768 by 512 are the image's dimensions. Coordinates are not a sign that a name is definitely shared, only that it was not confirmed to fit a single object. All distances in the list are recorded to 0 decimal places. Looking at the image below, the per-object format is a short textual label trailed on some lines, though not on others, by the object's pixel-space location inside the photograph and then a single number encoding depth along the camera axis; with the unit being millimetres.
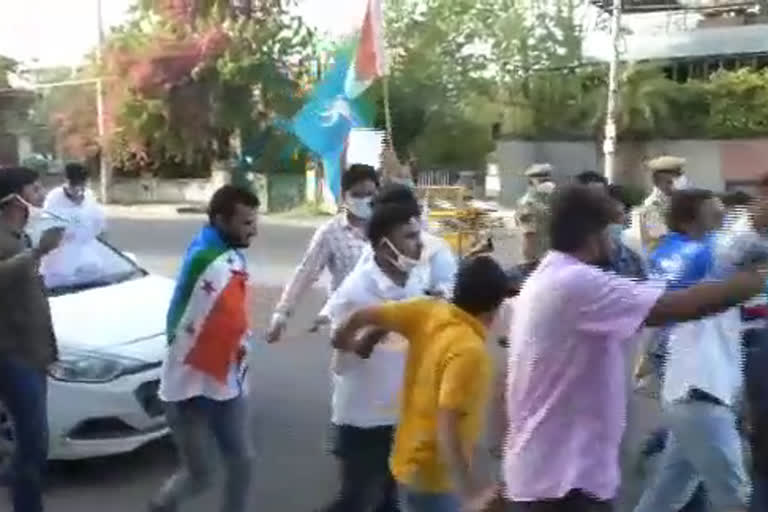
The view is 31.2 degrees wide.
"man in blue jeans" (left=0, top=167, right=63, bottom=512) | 5547
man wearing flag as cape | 5551
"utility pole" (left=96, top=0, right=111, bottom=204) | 40406
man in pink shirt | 3562
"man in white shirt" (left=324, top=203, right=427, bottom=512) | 5375
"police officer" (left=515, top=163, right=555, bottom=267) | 6170
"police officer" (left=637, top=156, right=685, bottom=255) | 8852
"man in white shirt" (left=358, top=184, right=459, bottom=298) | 5617
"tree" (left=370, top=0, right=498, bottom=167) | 35312
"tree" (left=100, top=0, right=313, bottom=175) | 35719
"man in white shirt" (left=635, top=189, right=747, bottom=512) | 5227
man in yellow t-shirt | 3959
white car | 7023
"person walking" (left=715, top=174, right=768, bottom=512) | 4184
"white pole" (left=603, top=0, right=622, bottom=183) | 28953
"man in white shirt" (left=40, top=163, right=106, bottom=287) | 8273
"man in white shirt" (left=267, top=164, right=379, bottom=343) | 6805
